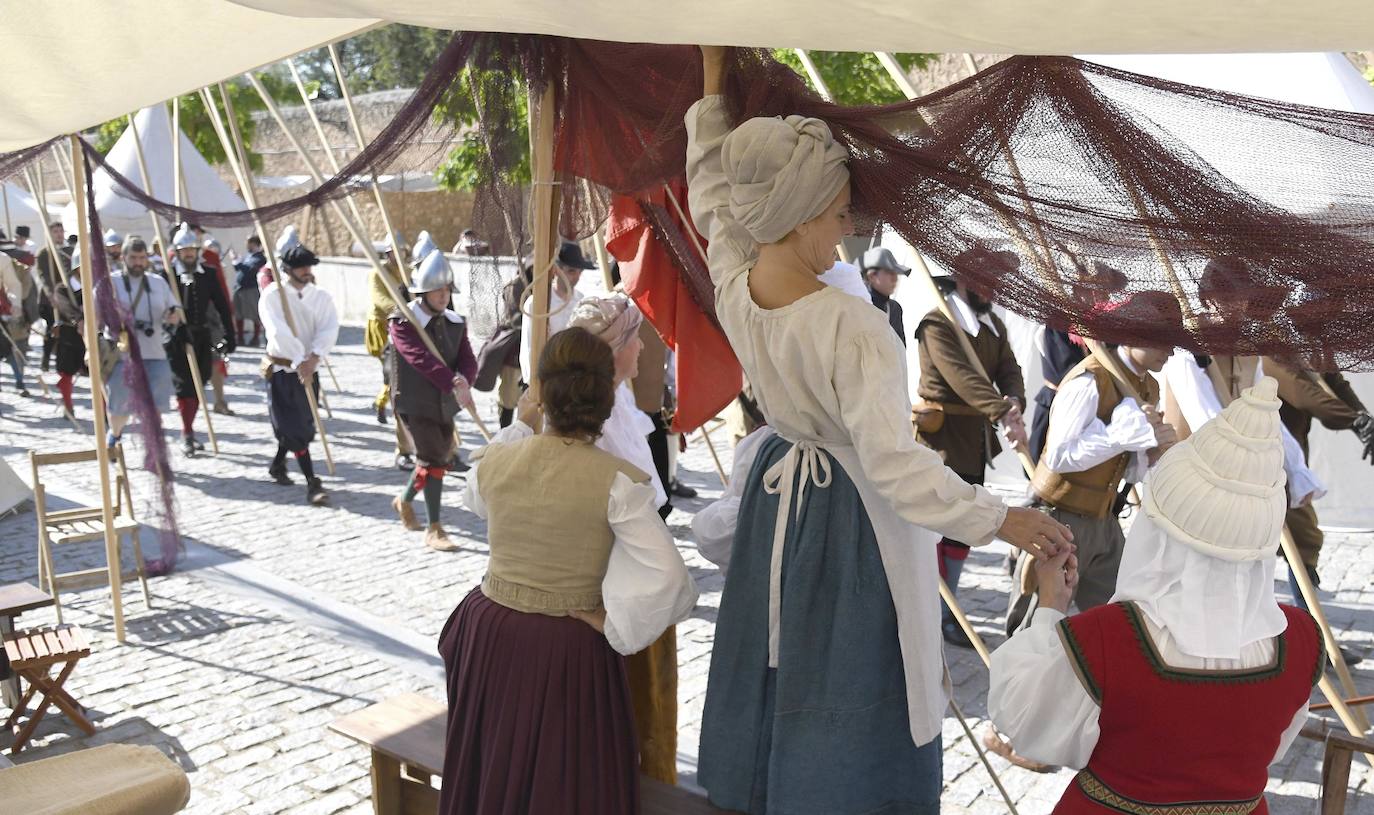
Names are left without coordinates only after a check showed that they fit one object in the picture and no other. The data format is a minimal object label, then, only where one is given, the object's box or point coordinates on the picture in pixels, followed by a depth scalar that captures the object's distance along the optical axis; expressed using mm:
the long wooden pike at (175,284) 7379
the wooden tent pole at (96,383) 4707
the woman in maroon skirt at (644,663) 3059
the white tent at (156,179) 14438
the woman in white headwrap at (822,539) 2096
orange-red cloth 3133
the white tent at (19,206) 17422
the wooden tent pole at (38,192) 8570
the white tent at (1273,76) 4371
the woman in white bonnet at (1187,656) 1777
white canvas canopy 1630
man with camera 8438
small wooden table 4406
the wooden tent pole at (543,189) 2867
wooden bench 3105
